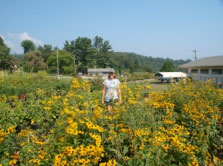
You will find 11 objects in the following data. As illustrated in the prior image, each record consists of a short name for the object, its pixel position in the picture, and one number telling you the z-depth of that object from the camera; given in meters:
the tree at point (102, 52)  69.25
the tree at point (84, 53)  67.62
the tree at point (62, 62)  58.78
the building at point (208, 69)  20.53
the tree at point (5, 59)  43.72
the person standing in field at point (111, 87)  4.73
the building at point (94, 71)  56.25
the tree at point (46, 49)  74.88
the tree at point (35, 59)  46.94
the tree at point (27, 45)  72.81
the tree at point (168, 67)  48.47
